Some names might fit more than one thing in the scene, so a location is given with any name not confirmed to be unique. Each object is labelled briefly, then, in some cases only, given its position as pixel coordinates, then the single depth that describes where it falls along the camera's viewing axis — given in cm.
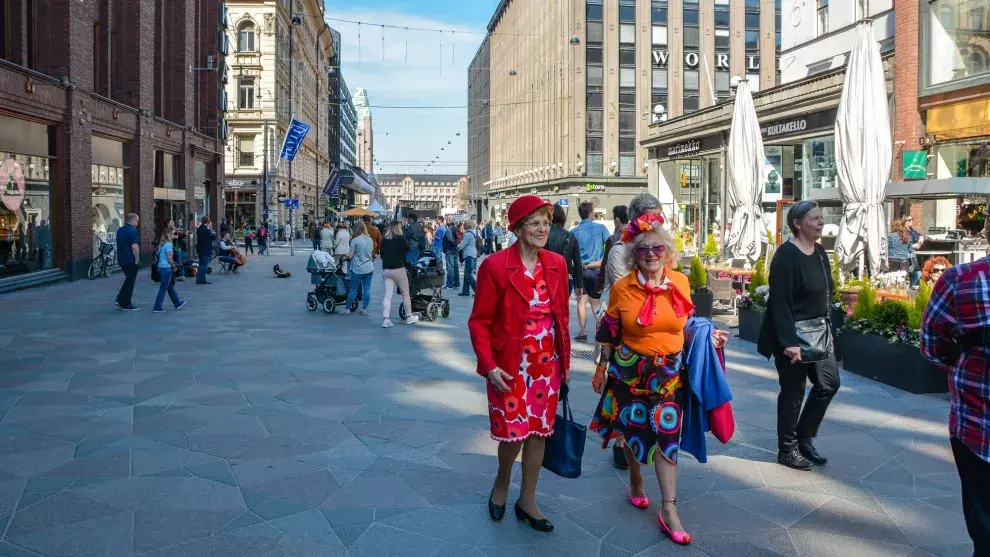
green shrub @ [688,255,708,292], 1311
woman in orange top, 459
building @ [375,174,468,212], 15375
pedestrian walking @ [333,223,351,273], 1784
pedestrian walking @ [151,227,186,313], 1478
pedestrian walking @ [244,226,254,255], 4059
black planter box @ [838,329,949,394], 821
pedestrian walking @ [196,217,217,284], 2270
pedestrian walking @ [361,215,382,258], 2422
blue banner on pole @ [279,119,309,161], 3497
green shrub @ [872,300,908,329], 873
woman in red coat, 448
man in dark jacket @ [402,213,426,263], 1872
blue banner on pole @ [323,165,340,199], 4581
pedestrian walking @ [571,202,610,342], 1096
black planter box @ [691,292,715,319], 1314
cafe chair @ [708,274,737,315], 1472
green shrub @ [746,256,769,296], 1148
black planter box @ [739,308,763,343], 1139
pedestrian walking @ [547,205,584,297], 996
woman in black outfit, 554
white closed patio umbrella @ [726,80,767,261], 1656
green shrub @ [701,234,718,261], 1675
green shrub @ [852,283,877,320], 916
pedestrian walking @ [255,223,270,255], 4041
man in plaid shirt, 309
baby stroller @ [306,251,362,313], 1560
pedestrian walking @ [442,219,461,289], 2030
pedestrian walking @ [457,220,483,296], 1915
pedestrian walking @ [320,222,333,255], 2938
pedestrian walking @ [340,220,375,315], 1420
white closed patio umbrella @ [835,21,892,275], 1184
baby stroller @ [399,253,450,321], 1455
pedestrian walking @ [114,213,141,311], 1519
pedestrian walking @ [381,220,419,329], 1300
